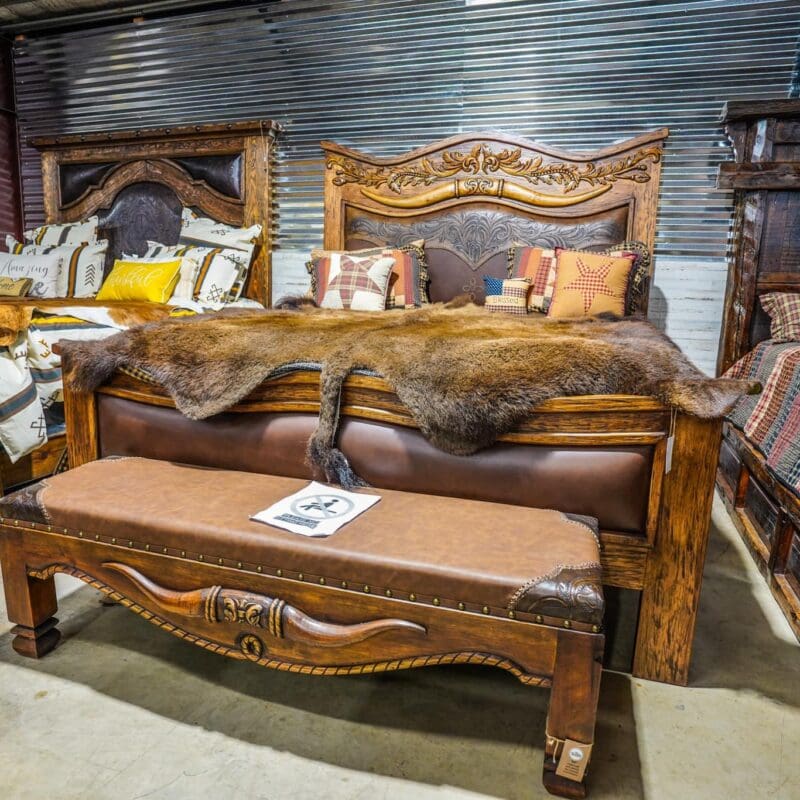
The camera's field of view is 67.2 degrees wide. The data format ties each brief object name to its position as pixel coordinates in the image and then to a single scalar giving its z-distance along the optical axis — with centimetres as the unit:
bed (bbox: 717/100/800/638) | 220
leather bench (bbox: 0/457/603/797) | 111
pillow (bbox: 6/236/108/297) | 385
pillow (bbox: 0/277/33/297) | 361
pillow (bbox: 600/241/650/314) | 307
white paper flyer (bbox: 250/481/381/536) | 128
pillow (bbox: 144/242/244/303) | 372
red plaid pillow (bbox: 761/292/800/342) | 278
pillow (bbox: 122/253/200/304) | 368
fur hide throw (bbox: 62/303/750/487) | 143
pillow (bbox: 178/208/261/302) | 388
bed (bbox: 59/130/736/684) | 141
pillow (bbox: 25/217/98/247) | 420
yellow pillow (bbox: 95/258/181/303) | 358
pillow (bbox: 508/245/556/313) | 311
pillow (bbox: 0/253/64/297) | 375
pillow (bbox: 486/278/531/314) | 306
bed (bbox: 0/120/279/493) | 403
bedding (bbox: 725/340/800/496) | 197
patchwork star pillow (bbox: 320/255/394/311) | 319
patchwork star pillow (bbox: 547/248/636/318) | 292
